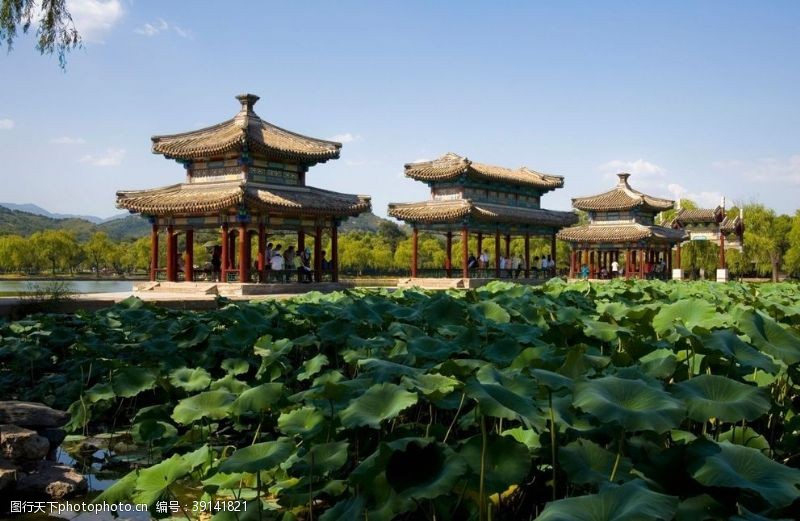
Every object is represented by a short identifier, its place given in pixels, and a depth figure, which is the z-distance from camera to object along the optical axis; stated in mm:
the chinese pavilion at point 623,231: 42594
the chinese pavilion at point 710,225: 50531
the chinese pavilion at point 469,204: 31812
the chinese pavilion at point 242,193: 23672
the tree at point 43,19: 10828
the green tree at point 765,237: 56906
